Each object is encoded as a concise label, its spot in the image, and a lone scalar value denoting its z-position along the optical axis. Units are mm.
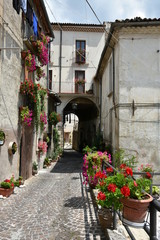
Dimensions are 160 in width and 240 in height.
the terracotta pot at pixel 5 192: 6191
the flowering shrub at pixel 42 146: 10909
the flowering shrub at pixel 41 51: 8867
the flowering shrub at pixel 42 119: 10255
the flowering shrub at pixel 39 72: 9927
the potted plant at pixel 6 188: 6204
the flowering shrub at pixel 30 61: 8117
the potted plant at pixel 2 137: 6079
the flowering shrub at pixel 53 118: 13781
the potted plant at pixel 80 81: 17203
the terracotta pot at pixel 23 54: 8064
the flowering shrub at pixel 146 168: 8031
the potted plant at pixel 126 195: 2668
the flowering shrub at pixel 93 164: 6124
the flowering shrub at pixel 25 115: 7844
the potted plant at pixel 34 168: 10002
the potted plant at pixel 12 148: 6957
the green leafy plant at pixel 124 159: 8297
